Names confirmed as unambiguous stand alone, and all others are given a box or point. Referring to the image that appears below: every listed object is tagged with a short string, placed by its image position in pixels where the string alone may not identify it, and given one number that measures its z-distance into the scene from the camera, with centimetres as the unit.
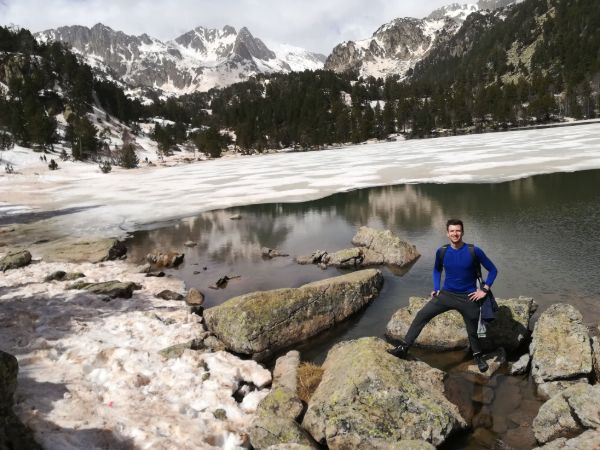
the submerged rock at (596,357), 916
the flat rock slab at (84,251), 2247
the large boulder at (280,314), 1255
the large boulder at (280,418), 804
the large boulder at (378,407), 794
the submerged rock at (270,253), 2252
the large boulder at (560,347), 930
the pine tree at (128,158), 10244
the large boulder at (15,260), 2023
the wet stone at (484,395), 949
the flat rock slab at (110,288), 1600
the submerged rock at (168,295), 1656
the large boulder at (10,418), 618
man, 973
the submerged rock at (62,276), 1817
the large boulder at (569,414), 741
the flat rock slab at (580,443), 633
